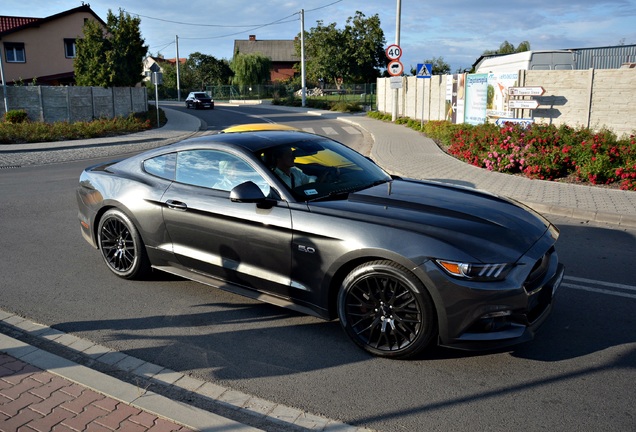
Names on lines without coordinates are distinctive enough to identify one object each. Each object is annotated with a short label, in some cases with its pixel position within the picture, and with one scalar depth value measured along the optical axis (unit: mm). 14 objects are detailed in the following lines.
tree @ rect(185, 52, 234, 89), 80250
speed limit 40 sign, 26053
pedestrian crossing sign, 24484
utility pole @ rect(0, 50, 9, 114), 26153
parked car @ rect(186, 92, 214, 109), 47188
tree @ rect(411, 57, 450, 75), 61850
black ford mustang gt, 3811
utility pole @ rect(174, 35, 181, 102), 68488
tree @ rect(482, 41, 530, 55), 74538
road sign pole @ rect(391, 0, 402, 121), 28484
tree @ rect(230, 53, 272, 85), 71125
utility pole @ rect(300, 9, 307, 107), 48875
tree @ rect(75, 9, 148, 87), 29141
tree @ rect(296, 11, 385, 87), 56878
